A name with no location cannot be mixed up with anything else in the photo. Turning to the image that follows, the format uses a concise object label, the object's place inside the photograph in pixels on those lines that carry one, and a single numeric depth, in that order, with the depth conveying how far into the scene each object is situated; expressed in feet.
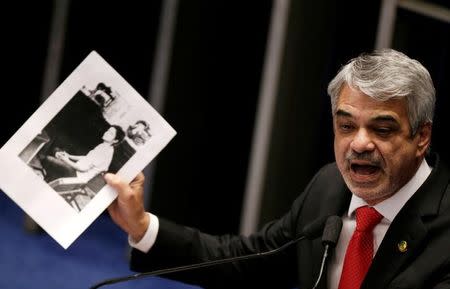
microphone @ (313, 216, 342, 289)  20.08
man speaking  20.18
